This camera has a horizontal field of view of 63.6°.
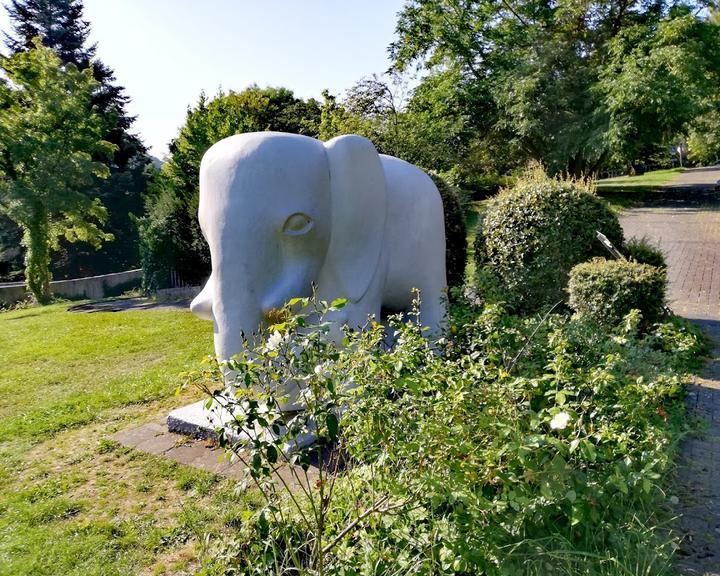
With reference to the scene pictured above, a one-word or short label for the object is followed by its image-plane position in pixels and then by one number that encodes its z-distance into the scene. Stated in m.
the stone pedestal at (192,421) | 4.75
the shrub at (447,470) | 2.30
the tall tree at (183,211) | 14.31
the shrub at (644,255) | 7.63
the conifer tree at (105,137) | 26.70
